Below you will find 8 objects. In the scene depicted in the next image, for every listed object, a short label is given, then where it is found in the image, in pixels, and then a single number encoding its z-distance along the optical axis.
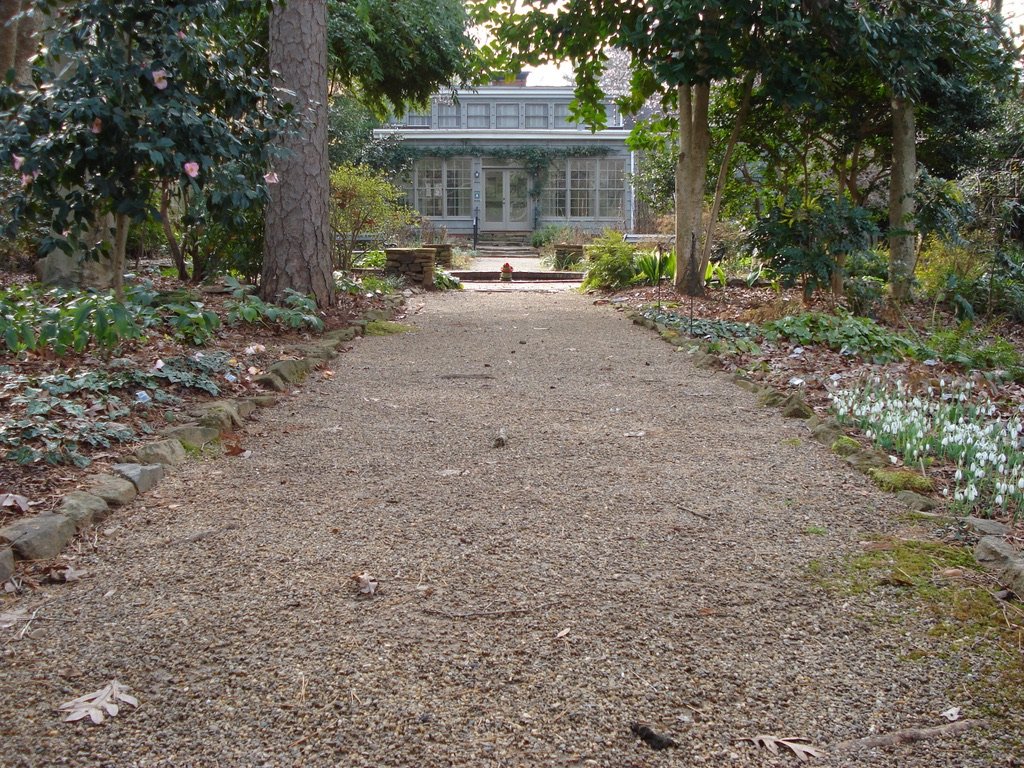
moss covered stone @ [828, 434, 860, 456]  4.11
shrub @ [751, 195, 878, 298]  9.02
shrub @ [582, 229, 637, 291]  13.73
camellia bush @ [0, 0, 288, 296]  4.37
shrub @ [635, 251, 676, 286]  13.19
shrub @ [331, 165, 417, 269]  11.90
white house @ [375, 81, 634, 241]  30.31
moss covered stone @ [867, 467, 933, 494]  3.54
